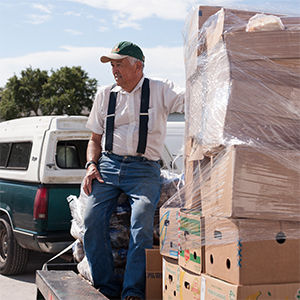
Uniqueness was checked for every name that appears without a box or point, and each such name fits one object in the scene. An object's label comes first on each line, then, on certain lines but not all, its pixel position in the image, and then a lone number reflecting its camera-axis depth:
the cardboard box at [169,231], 2.80
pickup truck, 6.23
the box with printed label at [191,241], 2.49
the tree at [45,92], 41.38
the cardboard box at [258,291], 2.13
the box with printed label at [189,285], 2.48
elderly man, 3.34
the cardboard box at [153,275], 3.07
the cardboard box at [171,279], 2.71
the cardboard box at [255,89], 2.34
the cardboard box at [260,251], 2.18
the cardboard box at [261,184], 2.21
